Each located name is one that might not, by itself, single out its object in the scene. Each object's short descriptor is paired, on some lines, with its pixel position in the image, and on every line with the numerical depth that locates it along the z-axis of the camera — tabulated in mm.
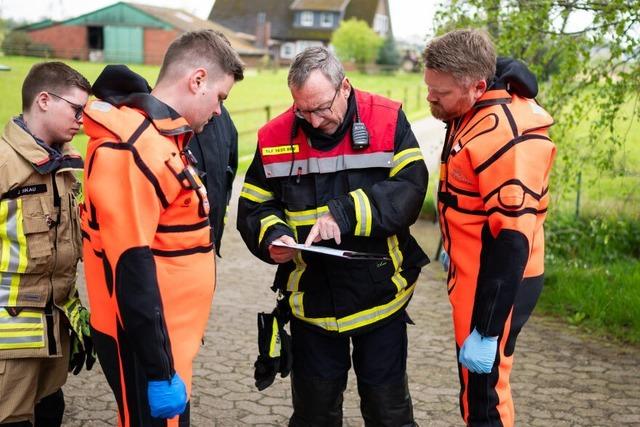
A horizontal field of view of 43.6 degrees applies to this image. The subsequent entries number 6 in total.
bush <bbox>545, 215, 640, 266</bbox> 7836
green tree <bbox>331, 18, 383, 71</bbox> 51062
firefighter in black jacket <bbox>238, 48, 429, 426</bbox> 3449
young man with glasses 3443
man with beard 3160
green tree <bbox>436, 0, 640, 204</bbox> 6328
